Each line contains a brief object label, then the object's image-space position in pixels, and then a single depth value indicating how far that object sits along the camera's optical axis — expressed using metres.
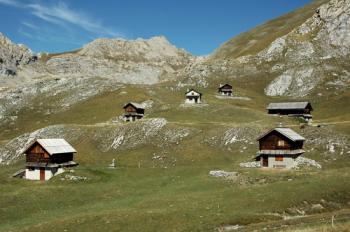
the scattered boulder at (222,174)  70.12
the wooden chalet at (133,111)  141.75
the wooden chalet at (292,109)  126.56
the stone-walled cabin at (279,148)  79.19
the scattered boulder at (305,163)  77.19
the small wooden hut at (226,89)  174.61
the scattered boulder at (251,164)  79.69
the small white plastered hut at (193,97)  149.38
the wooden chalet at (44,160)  80.38
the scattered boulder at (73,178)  73.82
